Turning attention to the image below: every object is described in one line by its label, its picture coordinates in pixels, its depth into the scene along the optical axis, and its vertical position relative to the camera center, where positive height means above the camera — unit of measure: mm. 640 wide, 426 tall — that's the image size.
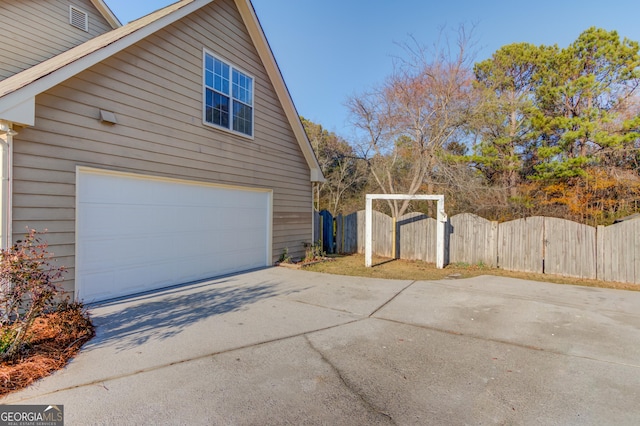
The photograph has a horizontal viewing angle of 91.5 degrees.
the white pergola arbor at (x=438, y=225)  8617 -206
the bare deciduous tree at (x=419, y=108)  10820 +4044
